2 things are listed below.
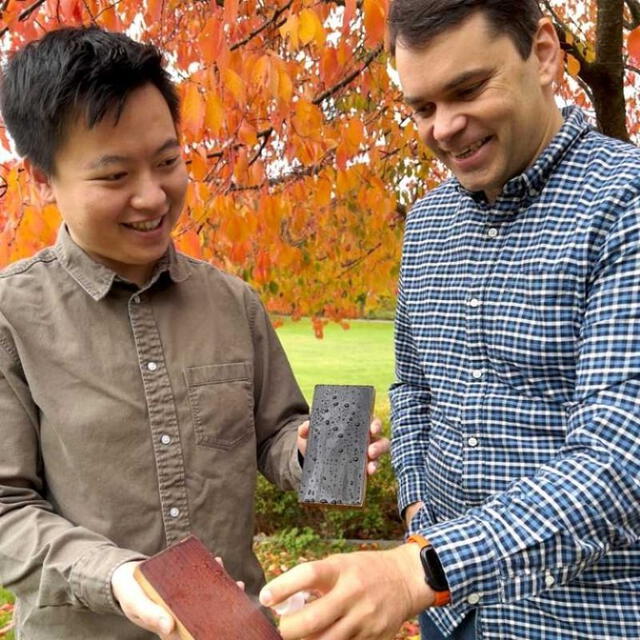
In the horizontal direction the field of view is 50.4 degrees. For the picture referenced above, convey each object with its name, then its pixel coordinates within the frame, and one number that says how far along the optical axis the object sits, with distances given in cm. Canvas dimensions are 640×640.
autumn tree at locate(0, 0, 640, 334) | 262
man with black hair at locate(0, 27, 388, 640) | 153
